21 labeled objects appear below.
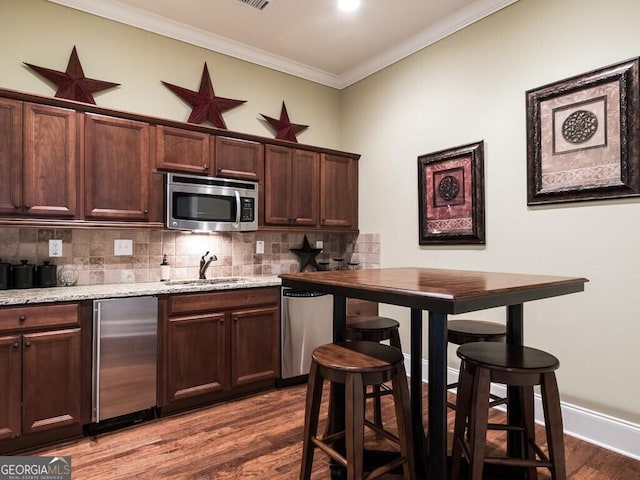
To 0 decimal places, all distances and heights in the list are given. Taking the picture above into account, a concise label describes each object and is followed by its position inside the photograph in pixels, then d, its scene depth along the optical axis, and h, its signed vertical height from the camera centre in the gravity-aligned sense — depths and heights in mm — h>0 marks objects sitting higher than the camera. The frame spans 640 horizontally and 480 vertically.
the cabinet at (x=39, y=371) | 2123 -741
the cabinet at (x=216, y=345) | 2666 -765
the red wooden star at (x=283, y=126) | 3836 +1203
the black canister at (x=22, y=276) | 2506 -211
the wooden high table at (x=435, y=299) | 1341 -207
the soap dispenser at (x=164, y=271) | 3119 -222
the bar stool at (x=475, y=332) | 2129 -505
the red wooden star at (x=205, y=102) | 3279 +1267
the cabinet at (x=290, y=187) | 3486 +548
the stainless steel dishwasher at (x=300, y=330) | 3207 -740
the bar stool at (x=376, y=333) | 2275 -538
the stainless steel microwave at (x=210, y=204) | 2912 +329
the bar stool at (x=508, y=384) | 1518 -658
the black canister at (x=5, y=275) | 2434 -199
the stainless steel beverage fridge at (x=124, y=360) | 2385 -756
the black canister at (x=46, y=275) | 2607 -214
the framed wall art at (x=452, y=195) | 2951 +403
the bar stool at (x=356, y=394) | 1508 -635
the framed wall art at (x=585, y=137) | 2160 +662
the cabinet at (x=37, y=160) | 2342 +539
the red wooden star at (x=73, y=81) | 2711 +1195
